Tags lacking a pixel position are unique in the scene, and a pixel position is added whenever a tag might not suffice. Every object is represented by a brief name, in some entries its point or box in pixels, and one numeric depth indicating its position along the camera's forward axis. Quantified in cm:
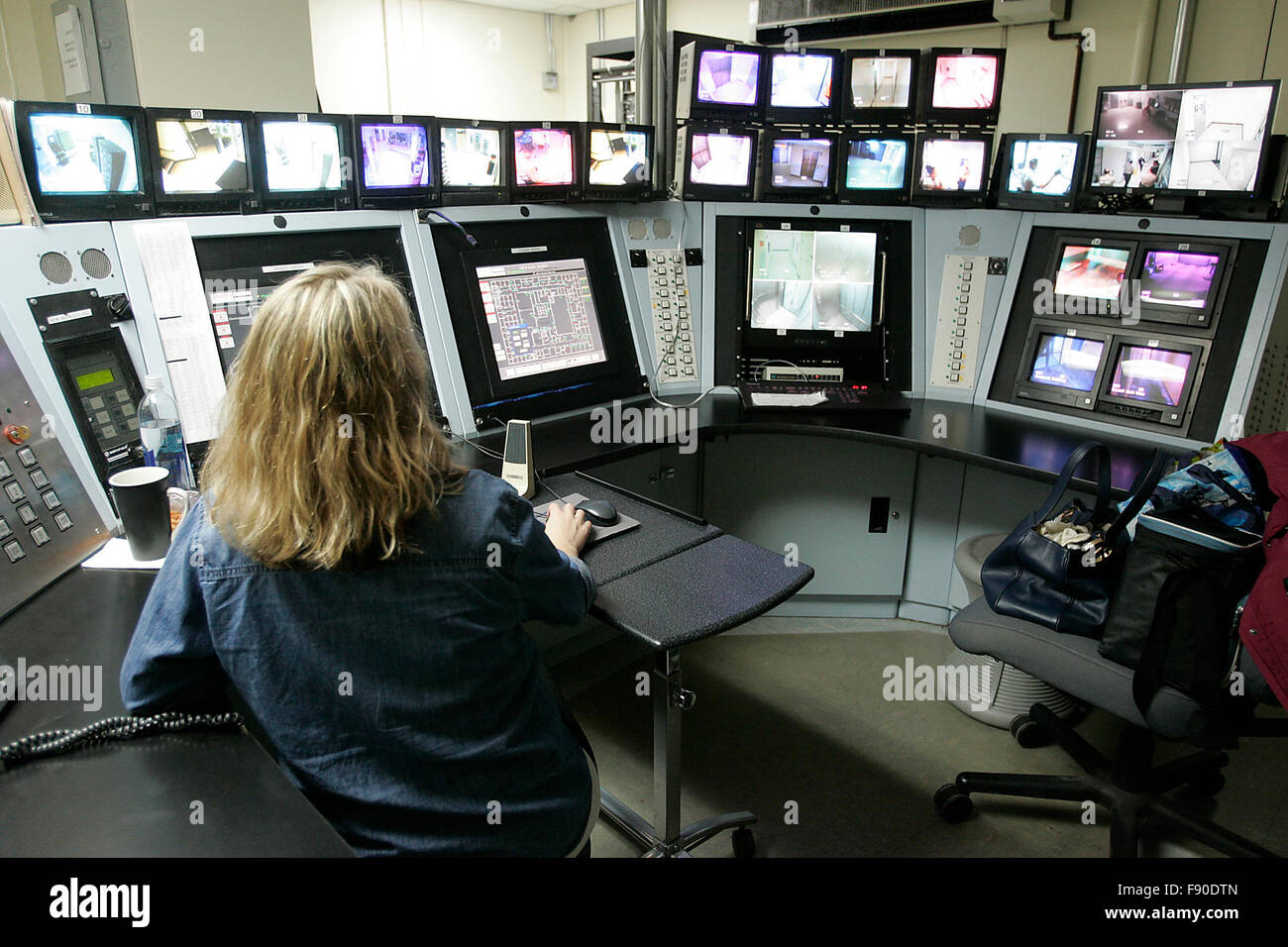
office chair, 167
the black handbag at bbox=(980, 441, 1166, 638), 185
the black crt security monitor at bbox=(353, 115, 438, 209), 220
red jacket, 149
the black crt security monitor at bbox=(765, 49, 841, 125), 281
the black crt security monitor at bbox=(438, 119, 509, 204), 237
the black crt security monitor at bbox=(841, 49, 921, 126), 279
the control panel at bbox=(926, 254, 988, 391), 283
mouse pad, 177
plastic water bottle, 179
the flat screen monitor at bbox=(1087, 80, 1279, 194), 240
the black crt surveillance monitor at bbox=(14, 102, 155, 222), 171
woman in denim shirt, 104
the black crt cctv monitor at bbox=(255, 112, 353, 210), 206
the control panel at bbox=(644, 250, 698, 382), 279
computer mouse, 181
